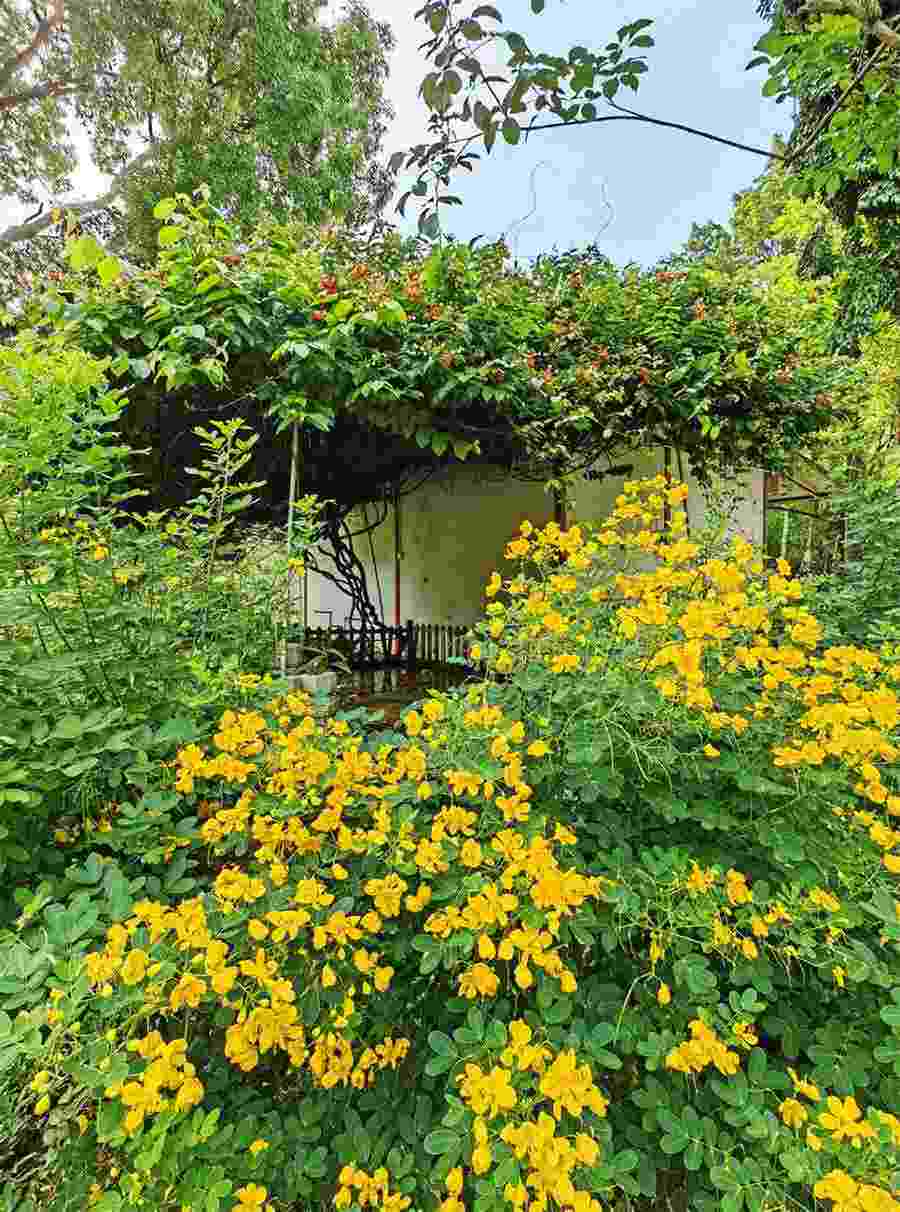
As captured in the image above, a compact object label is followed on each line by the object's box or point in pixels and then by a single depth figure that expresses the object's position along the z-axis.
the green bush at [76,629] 1.24
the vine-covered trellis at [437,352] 2.68
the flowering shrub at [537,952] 0.94
